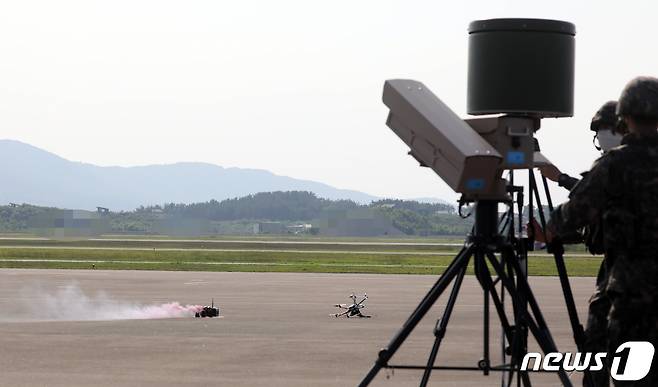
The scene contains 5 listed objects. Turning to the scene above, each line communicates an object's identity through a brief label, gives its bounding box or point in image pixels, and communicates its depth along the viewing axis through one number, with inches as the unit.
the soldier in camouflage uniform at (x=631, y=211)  478.0
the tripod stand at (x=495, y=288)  554.3
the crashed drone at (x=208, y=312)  1736.0
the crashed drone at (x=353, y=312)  1757.0
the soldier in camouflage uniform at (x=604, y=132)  587.8
